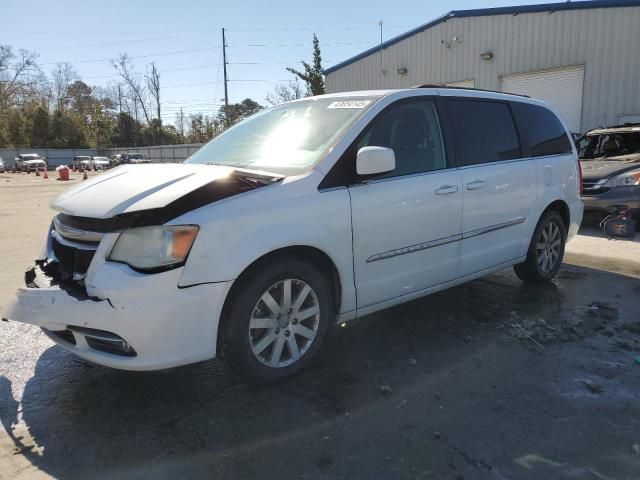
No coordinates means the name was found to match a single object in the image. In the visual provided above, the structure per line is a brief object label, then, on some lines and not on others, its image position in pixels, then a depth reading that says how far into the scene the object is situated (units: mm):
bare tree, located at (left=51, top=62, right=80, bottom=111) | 76750
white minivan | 2656
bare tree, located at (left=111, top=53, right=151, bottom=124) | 74262
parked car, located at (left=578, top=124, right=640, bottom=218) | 7891
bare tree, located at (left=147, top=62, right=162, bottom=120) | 68800
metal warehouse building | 13945
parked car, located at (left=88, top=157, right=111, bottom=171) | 49125
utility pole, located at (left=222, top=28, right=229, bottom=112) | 41344
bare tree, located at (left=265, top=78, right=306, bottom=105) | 46031
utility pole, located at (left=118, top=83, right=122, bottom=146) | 74688
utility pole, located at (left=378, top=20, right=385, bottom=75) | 21389
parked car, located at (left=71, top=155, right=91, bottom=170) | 49075
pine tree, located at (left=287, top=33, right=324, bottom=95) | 31750
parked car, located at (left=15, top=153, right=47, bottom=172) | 45531
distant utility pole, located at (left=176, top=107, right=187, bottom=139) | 74869
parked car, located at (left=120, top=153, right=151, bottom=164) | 47741
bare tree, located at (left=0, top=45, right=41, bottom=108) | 67688
